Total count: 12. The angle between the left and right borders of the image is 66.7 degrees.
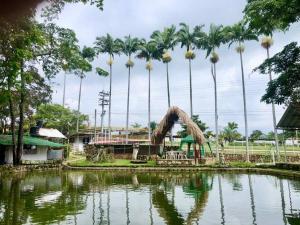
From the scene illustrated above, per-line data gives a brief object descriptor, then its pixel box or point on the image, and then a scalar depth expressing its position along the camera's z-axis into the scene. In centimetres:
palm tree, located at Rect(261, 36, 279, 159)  2796
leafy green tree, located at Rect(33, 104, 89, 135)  3257
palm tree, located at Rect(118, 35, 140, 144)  3821
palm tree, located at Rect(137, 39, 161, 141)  3668
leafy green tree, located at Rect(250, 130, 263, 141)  5858
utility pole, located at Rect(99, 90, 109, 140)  4196
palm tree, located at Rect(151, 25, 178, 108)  3595
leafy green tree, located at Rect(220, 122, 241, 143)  5075
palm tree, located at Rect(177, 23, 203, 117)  3384
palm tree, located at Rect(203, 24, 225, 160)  3122
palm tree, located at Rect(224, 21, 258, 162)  2913
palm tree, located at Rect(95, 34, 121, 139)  3838
